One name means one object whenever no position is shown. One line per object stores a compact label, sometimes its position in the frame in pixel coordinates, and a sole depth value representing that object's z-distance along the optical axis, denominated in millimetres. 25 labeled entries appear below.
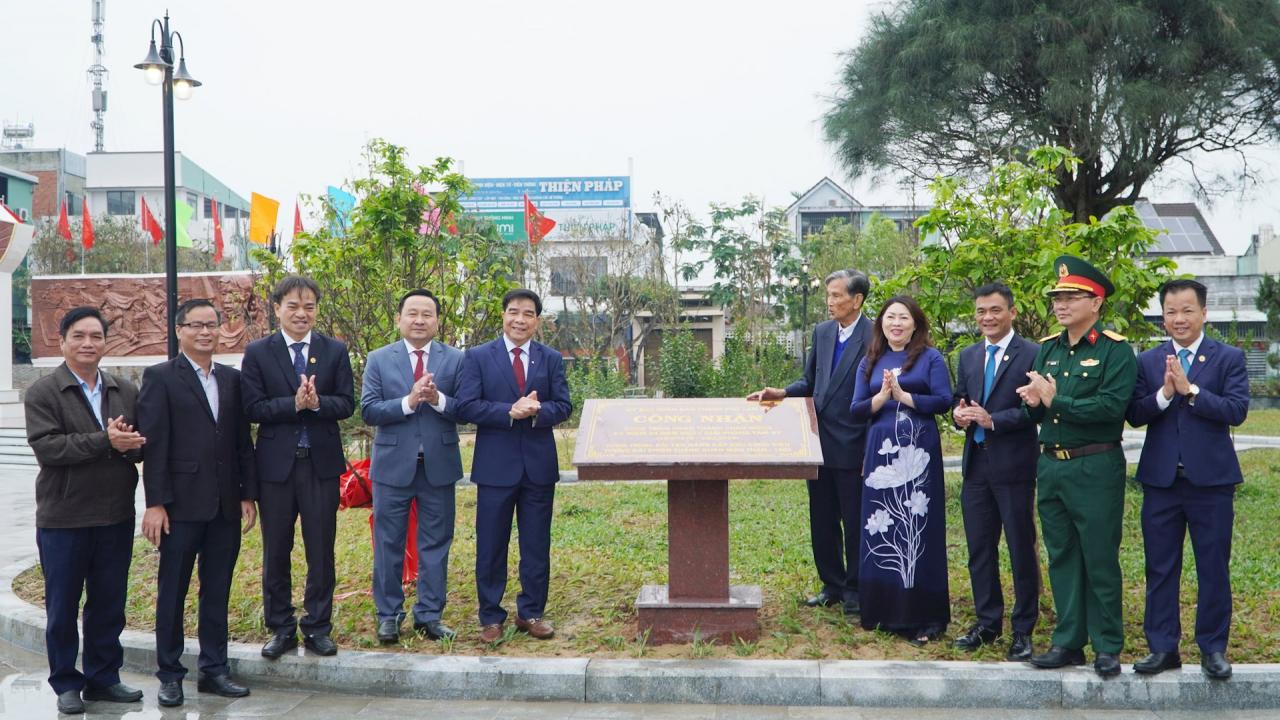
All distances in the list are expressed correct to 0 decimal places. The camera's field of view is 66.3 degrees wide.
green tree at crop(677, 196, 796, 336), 26875
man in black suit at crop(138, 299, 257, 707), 4566
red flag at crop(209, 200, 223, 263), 30391
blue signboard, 48062
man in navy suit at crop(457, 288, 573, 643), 5230
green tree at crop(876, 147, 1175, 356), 6258
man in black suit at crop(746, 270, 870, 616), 5566
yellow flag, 20297
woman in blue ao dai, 5141
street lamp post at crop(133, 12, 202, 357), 8148
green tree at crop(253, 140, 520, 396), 8195
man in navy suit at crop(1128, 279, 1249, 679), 4398
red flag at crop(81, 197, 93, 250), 29031
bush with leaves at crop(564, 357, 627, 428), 16484
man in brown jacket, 4434
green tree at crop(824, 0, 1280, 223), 12195
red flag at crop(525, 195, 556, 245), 26078
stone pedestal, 4883
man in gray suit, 5250
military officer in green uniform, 4480
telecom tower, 51031
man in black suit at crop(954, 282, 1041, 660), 4871
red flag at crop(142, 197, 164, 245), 29375
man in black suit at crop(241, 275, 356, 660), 4941
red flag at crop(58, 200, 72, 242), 31469
